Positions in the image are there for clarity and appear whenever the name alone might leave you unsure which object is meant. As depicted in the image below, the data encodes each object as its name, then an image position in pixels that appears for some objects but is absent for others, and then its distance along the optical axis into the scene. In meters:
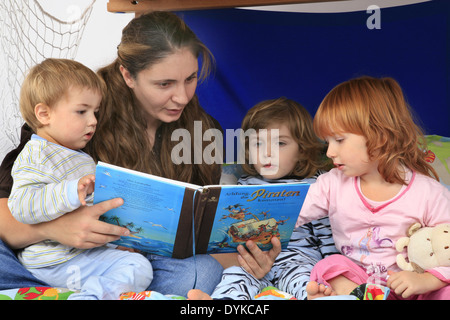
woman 1.56
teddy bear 1.24
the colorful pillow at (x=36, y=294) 1.20
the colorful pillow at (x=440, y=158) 1.79
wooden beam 1.89
